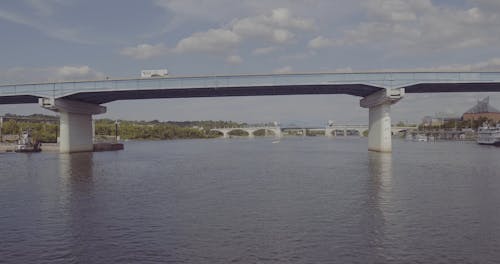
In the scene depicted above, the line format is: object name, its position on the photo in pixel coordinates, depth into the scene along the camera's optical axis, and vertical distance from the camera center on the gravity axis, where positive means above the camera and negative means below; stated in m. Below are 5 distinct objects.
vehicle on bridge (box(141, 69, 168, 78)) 78.36 +10.65
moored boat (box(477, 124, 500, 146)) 127.51 -1.89
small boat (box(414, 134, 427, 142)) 188.89 -3.15
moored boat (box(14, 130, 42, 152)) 97.25 -1.89
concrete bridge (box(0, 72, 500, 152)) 73.50 +7.80
